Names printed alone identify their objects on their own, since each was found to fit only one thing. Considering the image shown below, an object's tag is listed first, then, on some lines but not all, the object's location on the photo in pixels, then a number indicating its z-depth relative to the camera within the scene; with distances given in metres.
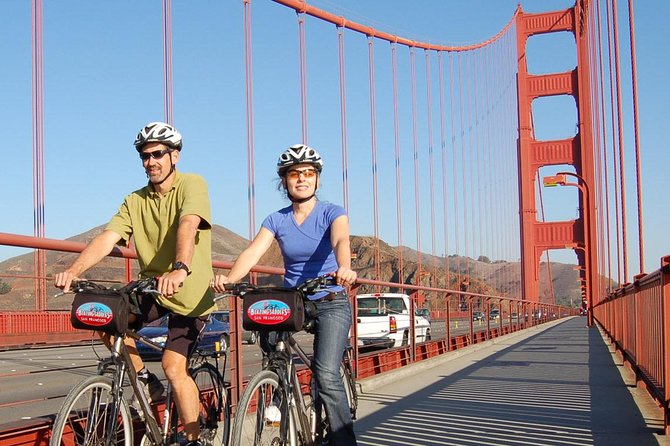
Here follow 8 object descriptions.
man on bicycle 3.90
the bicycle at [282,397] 3.77
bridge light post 29.67
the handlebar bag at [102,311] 3.56
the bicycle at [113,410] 3.42
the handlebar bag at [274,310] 3.90
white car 15.09
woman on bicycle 4.21
